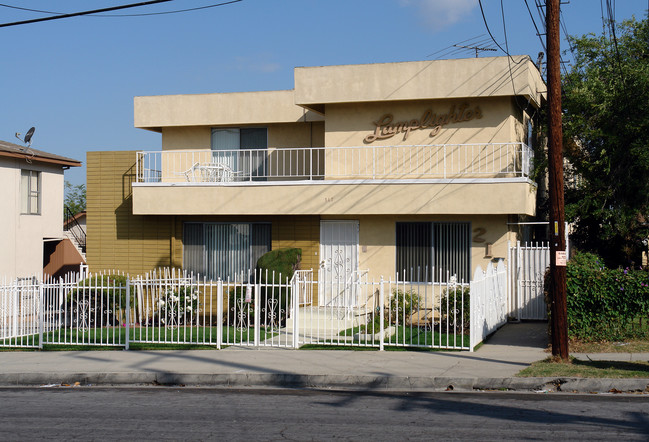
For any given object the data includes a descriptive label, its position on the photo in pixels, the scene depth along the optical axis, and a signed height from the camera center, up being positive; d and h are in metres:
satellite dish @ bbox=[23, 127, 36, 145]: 26.05 +3.87
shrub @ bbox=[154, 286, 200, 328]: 18.92 -1.61
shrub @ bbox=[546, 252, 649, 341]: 13.95 -1.21
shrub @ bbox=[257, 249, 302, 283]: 19.11 -0.52
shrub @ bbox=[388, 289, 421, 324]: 17.23 -1.51
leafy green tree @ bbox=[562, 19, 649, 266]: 18.94 +2.39
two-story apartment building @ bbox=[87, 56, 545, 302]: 18.94 +1.87
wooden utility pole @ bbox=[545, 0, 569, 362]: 12.11 +0.94
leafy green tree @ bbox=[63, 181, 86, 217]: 61.66 +4.03
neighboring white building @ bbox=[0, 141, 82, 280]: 25.33 +1.27
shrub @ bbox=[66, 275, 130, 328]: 19.12 -1.45
